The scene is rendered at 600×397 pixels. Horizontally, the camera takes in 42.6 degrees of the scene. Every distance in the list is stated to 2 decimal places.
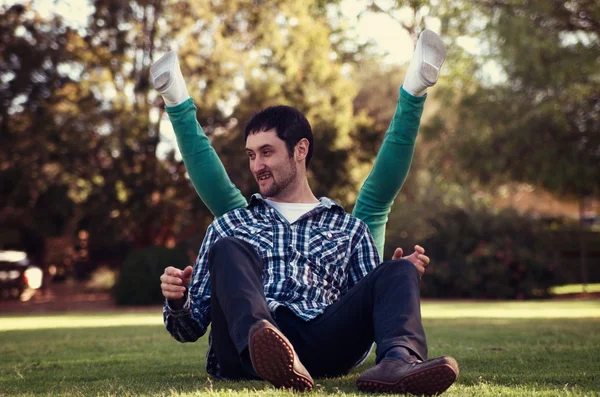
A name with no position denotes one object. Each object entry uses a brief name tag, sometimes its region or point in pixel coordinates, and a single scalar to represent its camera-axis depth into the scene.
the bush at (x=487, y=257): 16.50
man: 2.77
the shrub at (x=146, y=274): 15.65
